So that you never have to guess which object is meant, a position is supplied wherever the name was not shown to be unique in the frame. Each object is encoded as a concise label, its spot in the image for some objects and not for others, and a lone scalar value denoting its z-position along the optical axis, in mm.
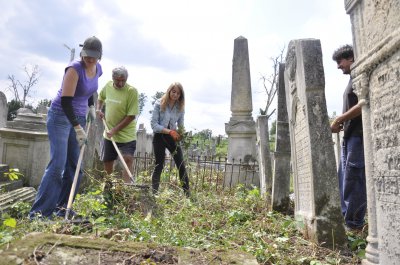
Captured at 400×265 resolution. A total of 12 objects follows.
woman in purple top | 3510
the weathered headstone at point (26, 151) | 5910
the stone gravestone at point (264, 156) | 6000
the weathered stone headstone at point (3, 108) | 9555
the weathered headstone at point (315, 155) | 3326
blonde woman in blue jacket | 5297
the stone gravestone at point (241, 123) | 8008
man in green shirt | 5004
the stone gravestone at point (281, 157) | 4965
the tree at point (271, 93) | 21547
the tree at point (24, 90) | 36353
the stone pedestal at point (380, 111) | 2150
